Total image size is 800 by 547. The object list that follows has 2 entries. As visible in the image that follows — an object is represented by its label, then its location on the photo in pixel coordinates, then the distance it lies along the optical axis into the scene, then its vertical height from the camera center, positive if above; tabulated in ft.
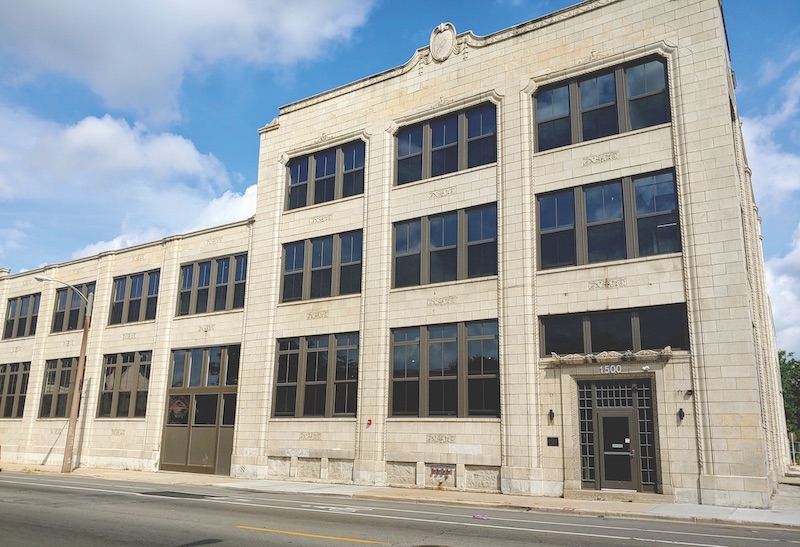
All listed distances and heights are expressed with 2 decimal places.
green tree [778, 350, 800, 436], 230.89 +17.09
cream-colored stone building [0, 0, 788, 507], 64.18 +16.35
